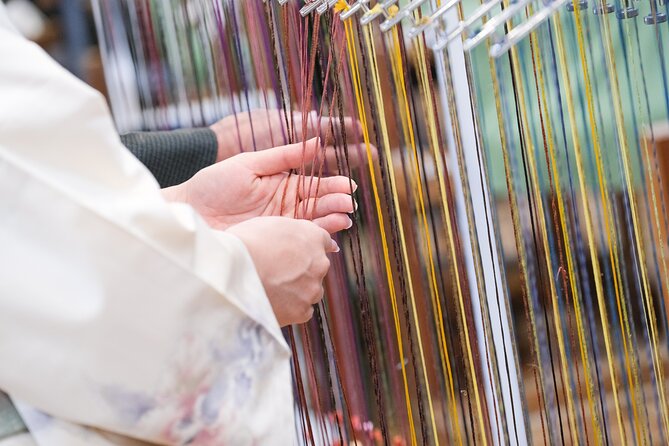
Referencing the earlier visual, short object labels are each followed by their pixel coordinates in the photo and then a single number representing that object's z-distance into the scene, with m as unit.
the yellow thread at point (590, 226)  1.79
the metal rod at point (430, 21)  1.70
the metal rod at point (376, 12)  1.75
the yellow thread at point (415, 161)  1.85
